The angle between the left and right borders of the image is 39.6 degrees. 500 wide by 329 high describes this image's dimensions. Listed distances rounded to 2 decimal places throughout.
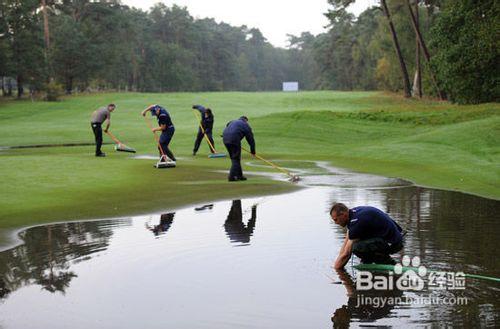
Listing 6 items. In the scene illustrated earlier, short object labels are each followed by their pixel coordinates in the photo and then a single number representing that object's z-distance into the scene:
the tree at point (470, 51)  43.52
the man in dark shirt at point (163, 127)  24.19
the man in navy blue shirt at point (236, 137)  20.14
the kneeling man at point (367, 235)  10.22
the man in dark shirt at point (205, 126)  28.50
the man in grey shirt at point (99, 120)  27.98
